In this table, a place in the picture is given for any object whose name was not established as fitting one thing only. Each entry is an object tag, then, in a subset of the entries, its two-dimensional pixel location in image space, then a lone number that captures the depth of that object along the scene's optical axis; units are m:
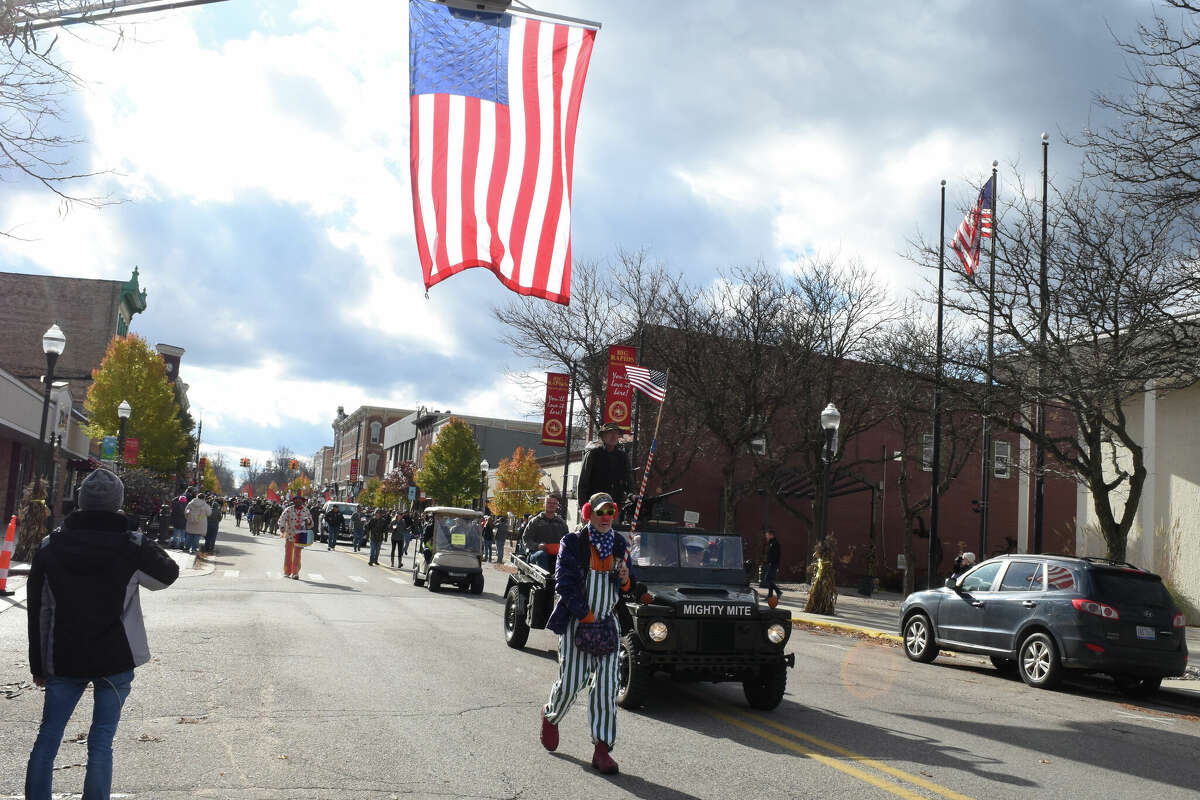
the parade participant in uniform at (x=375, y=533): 34.78
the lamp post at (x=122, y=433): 31.39
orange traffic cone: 15.25
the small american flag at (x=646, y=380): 23.84
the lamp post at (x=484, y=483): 45.66
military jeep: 8.84
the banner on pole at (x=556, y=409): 34.66
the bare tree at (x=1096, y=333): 14.85
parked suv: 12.26
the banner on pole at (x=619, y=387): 28.30
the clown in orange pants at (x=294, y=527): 24.14
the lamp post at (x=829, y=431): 21.36
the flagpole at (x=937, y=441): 20.73
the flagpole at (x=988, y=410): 18.80
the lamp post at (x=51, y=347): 20.39
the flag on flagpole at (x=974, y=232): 20.09
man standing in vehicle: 10.50
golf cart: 23.44
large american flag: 9.82
